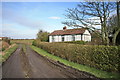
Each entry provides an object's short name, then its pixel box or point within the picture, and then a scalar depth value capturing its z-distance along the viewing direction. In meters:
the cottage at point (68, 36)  29.52
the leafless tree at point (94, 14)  12.17
